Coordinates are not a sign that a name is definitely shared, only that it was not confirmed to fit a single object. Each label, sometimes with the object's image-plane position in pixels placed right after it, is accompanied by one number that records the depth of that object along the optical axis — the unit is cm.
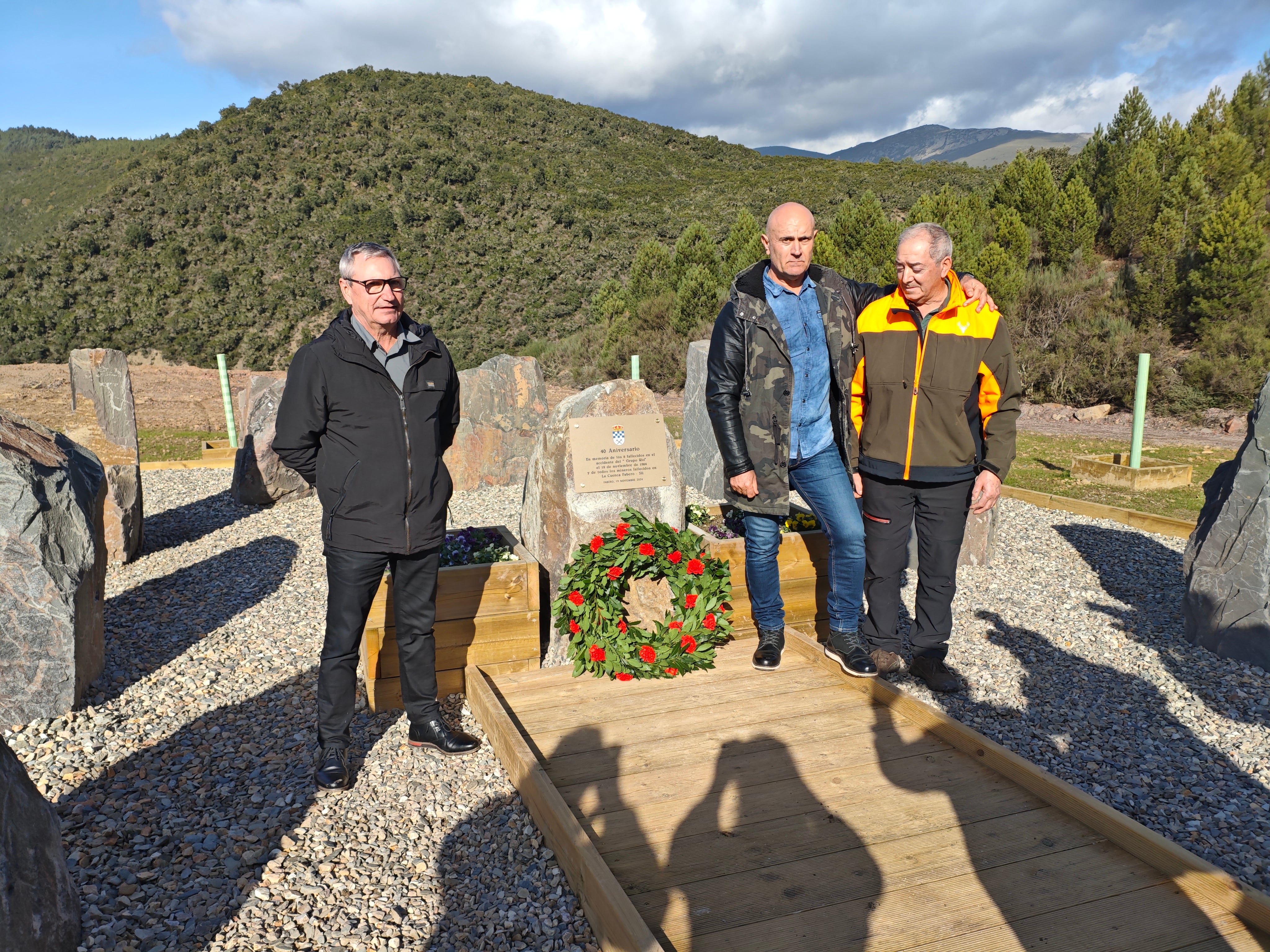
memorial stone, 405
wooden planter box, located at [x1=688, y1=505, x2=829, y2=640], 405
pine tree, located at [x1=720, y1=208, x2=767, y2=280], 1981
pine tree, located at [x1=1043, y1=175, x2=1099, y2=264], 1916
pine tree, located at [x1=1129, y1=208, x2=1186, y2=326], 1612
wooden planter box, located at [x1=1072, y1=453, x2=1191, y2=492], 809
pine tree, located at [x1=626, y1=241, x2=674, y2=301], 2231
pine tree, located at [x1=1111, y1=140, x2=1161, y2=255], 1906
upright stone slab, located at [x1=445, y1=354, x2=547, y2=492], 898
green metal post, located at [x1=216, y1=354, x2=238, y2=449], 1116
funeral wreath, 359
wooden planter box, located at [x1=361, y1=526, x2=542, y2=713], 357
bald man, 317
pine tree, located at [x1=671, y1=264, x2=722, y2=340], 1983
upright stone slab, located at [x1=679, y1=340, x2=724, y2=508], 850
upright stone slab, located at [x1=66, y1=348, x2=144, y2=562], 637
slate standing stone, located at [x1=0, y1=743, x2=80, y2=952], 179
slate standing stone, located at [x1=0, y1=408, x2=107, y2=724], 345
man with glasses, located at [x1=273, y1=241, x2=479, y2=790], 271
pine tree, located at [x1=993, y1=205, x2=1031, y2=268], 1803
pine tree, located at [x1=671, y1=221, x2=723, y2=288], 2092
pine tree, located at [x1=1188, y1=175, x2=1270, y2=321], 1470
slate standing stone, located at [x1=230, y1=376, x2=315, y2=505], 806
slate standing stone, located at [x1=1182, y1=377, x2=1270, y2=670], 398
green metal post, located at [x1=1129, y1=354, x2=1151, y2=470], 810
